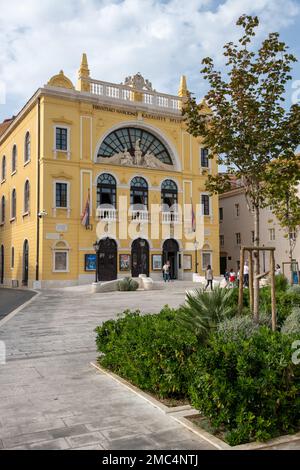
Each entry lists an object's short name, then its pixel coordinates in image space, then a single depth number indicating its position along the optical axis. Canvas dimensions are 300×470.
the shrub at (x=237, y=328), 5.18
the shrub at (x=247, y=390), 4.28
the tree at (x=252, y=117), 8.30
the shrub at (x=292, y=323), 6.29
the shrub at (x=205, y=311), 6.27
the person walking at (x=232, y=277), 29.58
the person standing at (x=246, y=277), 27.23
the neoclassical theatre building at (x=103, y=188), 33.09
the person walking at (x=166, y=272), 34.22
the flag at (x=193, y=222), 36.72
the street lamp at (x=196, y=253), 38.04
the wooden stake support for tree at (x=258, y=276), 6.45
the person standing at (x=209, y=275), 27.72
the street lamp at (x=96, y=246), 30.50
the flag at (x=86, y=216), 32.91
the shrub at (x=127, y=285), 28.59
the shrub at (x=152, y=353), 5.32
